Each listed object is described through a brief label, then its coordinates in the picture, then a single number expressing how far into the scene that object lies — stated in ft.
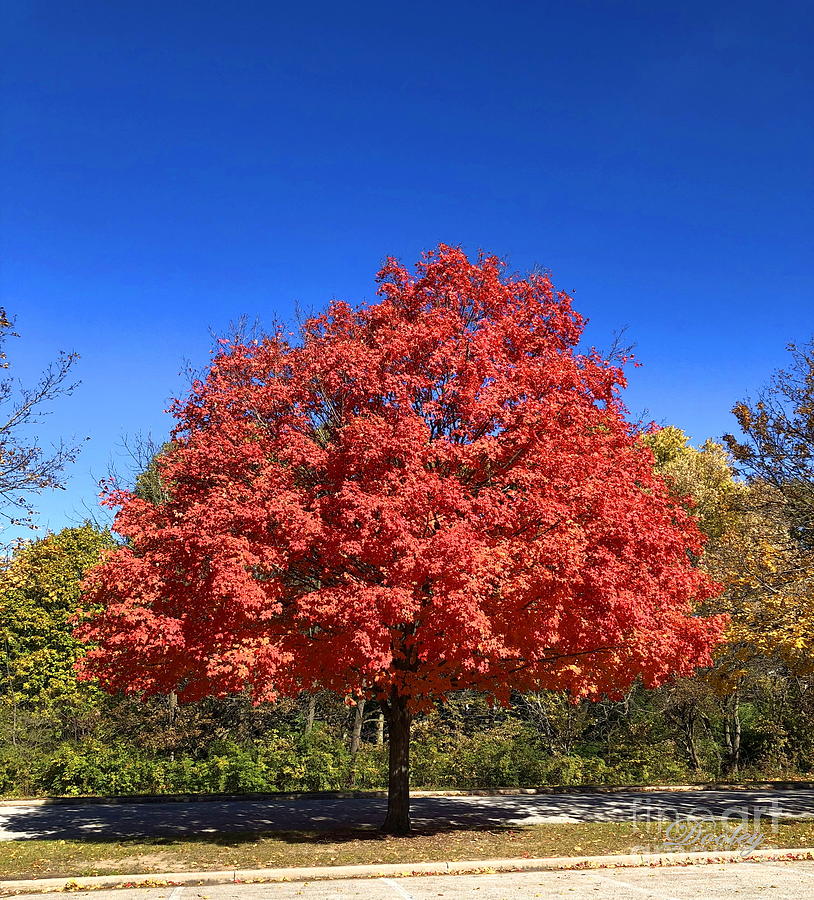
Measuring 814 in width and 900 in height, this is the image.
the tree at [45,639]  99.60
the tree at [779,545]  57.77
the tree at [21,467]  48.55
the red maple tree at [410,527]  41.52
